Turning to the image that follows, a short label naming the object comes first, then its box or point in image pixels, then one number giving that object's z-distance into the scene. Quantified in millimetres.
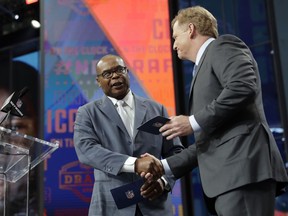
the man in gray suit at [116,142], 2213
